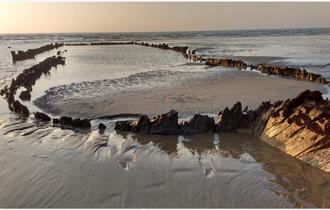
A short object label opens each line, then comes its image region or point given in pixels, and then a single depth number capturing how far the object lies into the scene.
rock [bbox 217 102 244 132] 12.45
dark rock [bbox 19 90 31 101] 18.31
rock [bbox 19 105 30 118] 14.94
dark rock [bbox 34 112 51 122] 14.09
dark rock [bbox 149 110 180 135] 12.25
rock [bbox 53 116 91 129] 13.20
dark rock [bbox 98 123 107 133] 12.89
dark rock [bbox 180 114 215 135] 12.29
